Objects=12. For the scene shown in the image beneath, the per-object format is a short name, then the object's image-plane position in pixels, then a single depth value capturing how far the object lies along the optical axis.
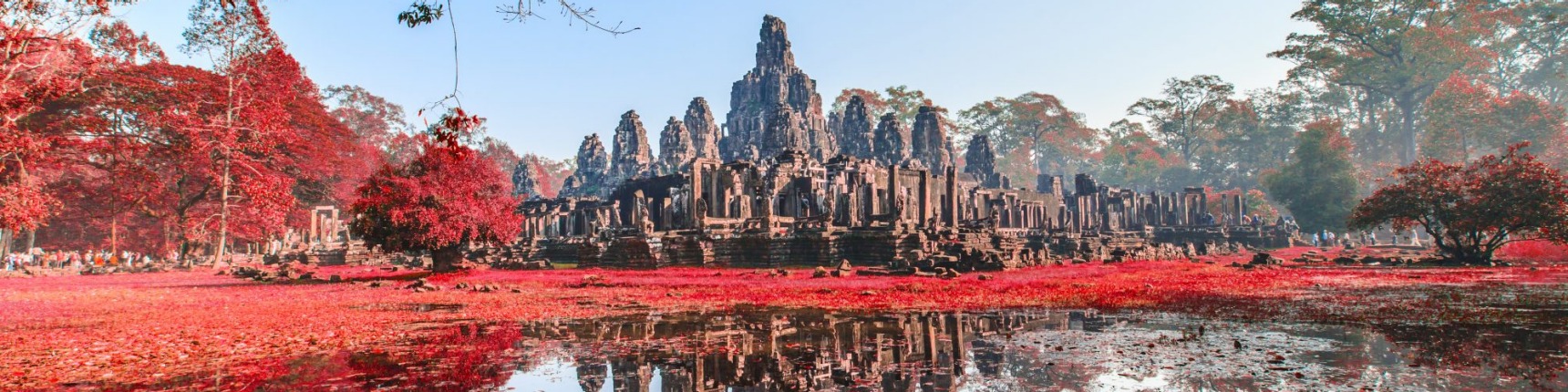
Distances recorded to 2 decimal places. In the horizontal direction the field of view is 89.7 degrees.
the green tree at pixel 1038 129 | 103.44
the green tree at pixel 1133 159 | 93.81
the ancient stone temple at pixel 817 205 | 29.86
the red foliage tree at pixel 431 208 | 21.56
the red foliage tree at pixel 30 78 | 18.58
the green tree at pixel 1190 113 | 92.50
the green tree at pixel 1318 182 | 57.41
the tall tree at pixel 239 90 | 33.22
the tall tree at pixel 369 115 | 76.88
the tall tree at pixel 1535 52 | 70.94
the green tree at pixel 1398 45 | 68.37
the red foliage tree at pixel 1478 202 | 23.14
